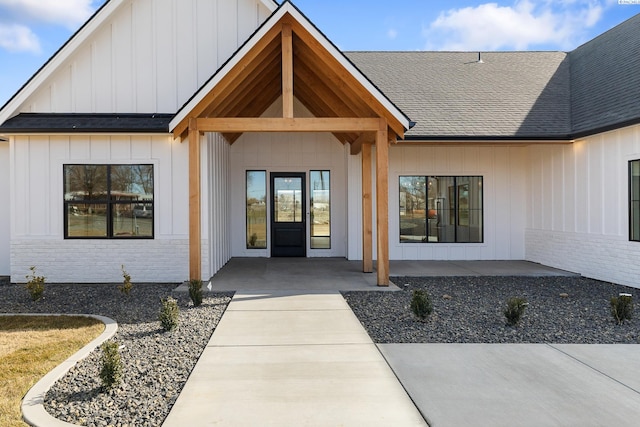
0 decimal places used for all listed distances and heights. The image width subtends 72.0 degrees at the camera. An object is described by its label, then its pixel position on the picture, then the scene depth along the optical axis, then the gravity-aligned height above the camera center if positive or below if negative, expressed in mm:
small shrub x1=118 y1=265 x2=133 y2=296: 8125 -1302
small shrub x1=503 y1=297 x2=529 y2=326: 6168 -1406
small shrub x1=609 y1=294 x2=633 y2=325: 6352 -1437
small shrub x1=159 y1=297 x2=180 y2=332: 5938 -1362
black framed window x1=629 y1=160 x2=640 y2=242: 8914 +193
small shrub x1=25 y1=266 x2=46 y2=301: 7918 -1275
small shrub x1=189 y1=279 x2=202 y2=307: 7395 -1301
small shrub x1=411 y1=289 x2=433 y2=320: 6309 -1350
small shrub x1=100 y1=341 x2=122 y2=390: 4031 -1396
